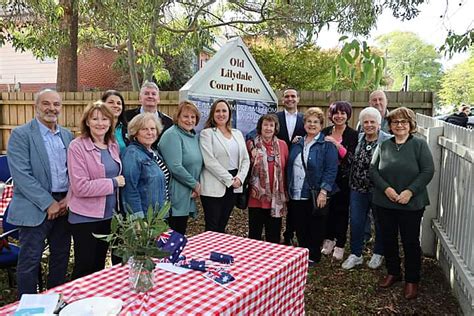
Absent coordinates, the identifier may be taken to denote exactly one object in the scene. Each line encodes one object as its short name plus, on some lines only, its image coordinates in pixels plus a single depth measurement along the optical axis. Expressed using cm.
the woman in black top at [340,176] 410
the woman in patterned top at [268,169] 399
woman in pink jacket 275
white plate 159
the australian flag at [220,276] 197
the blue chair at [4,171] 422
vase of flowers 175
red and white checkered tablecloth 174
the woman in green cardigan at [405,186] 334
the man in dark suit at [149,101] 405
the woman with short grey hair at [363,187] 384
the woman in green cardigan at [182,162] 343
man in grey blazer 281
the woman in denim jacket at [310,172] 392
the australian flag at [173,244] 209
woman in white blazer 369
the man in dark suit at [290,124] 452
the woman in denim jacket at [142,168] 299
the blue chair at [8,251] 308
